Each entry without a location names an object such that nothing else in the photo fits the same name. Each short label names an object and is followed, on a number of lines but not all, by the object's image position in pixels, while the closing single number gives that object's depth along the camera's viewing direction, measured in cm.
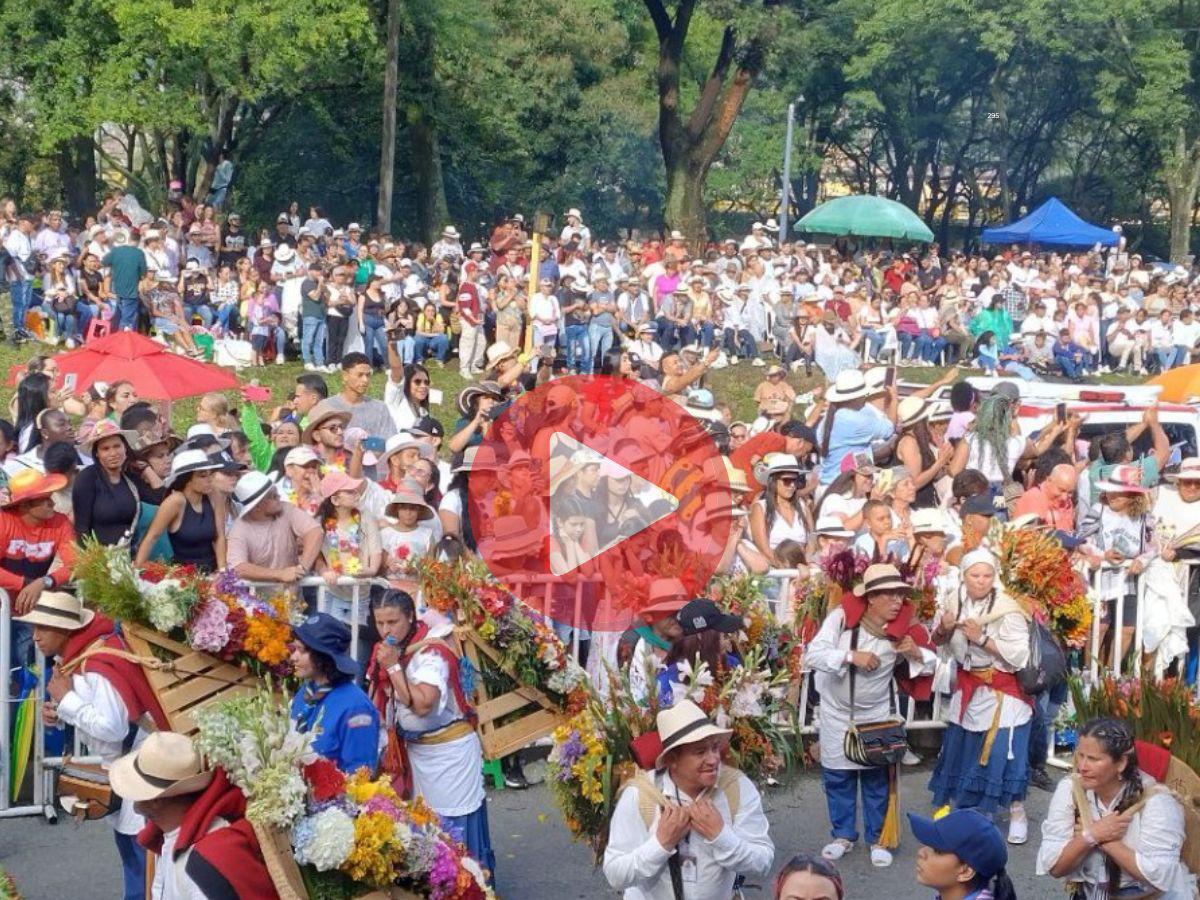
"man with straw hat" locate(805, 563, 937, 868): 789
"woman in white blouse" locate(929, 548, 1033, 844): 830
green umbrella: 3297
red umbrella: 1268
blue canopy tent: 4013
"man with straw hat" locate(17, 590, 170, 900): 652
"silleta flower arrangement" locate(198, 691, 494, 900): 498
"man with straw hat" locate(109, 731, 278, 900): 492
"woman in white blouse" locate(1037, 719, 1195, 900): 579
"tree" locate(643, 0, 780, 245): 3544
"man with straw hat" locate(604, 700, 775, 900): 554
